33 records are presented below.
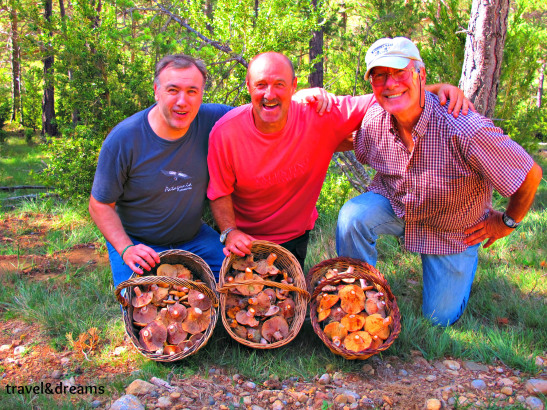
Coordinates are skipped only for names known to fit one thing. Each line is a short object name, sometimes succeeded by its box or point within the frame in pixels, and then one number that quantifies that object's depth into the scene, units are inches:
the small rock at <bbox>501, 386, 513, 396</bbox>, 106.0
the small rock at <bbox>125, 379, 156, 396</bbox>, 103.1
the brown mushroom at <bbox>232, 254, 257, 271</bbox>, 130.1
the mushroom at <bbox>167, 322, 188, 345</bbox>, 118.1
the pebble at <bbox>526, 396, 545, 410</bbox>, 100.3
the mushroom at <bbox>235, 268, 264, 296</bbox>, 125.2
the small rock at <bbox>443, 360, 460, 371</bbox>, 117.7
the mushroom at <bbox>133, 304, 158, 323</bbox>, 121.2
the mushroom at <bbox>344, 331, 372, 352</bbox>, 114.6
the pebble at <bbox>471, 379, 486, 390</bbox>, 108.7
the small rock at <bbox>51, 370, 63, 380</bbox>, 112.2
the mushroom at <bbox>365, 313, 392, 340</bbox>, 117.9
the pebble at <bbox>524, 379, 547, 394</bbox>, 105.9
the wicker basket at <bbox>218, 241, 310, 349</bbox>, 116.9
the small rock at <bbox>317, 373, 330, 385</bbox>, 110.8
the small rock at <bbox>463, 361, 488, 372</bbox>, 116.7
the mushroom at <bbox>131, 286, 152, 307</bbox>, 121.3
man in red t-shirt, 128.0
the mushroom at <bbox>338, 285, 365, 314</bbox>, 122.0
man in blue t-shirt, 130.6
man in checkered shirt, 115.4
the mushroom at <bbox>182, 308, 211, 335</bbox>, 119.3
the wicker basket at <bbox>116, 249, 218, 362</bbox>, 113.0
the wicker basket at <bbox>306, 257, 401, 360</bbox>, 113.0
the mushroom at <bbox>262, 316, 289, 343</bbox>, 120.5
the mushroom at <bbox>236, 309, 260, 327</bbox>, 121.0
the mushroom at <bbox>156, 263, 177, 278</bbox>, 128.0
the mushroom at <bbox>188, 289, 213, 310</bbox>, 122.4
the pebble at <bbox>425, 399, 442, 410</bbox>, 99.6
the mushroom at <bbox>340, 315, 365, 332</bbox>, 119.0
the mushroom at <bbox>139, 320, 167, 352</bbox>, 116.5
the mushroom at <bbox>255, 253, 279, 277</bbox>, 128.6
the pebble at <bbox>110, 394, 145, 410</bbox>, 96.4
